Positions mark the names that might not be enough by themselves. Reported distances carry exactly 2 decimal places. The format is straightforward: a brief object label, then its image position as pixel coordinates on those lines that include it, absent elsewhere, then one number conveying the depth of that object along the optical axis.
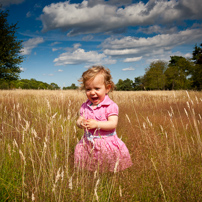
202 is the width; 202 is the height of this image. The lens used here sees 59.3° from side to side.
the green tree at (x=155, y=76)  44.38
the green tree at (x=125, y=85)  69.67
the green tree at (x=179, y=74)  42.66
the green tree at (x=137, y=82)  73.24
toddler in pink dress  2.15
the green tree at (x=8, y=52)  20.58
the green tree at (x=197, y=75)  21.38
